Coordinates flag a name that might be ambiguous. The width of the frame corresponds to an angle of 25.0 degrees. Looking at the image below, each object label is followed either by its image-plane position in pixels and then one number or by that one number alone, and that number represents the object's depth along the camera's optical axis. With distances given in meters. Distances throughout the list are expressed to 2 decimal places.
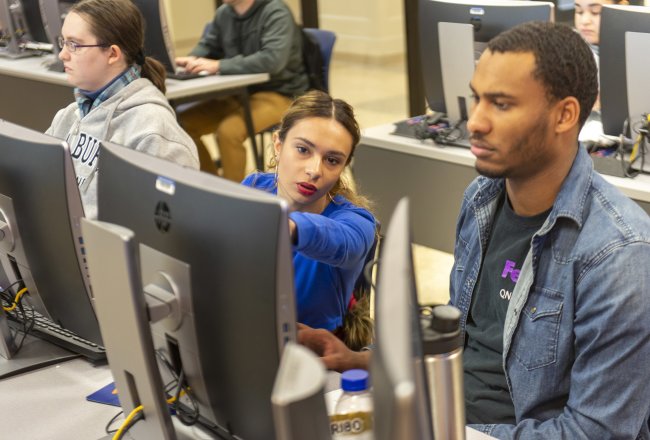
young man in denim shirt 2.37
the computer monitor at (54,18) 5.78
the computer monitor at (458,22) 3.78
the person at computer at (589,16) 4.27
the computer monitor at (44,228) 2.48
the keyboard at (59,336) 2.74
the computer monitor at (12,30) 6.60
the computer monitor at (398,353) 1.63
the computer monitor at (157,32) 5.34
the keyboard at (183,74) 5.79
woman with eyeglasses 3.23
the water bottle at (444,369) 1.98
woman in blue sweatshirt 2.81
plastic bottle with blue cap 2.12
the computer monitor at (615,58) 3.50
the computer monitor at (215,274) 2.05
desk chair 5.93
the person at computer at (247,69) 5.92
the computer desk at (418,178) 4.23
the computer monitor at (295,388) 1.79
